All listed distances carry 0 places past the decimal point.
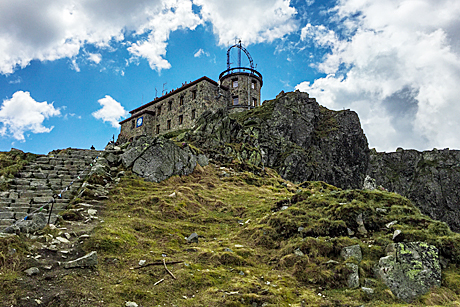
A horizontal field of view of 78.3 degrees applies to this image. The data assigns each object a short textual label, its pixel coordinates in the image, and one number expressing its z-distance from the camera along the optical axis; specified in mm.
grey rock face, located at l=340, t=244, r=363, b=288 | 8297
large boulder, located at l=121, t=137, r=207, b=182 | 20562
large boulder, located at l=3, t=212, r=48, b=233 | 9023
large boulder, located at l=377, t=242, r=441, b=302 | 7719
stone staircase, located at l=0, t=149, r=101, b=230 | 13141
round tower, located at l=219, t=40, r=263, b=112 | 52000
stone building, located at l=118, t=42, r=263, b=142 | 47656
